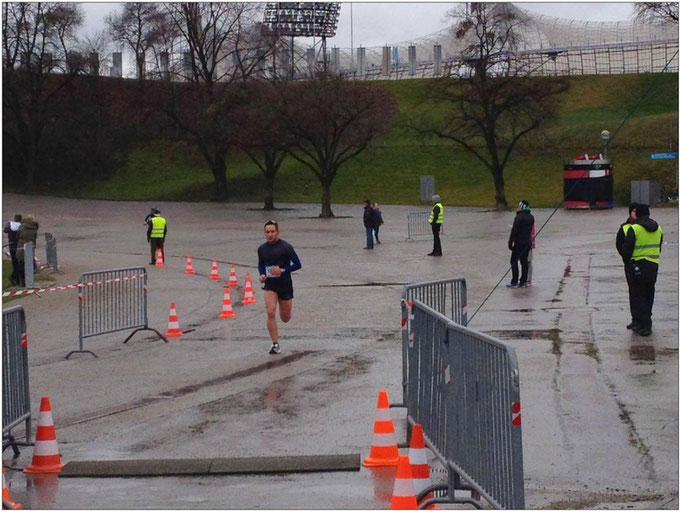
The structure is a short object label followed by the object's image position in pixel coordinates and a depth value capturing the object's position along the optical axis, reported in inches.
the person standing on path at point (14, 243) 1086.4
